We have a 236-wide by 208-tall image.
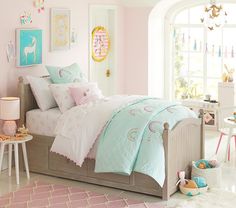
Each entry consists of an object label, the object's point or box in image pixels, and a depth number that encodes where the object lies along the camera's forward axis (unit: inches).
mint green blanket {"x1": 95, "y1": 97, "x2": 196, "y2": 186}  195.9
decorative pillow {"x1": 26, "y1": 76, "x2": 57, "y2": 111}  234.2
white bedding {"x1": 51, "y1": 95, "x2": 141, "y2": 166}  209.6
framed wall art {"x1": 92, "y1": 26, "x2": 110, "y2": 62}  305.3
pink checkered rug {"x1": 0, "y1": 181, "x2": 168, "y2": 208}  193.8
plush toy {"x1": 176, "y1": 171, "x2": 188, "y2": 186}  206.5
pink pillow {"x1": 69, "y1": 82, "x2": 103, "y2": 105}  230.4
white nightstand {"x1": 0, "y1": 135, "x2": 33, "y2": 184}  215.9
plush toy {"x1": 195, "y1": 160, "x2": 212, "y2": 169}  213.9
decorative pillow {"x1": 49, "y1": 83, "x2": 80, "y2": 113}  230.1
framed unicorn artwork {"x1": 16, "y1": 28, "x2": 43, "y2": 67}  242.5
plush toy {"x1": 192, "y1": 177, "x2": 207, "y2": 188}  207.0
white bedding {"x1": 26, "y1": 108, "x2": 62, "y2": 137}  226.7
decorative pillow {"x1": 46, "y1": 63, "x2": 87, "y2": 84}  245.3
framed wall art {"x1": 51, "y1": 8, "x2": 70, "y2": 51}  266.7
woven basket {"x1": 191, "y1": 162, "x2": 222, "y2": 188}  210.7
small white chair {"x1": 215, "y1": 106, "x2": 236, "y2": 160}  253.6
